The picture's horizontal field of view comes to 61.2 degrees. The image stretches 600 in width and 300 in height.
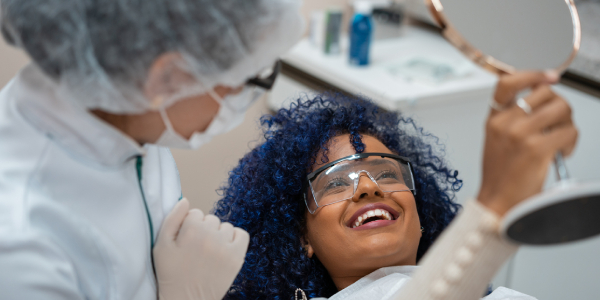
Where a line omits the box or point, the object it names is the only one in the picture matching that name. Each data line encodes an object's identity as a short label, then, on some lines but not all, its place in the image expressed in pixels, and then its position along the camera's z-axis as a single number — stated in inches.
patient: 52.3
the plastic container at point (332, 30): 101.9
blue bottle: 96.4
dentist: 28.6
